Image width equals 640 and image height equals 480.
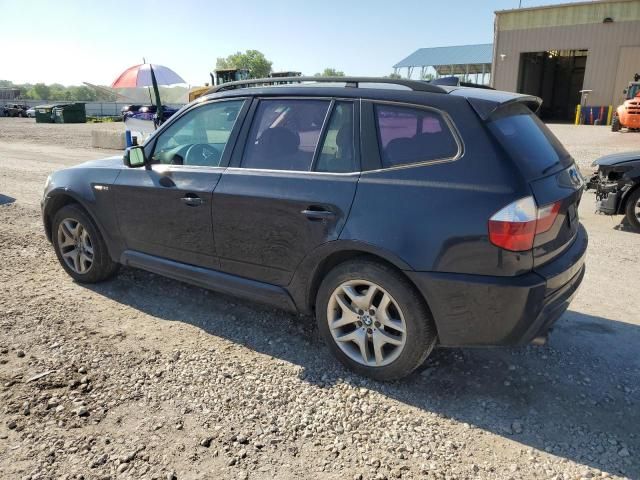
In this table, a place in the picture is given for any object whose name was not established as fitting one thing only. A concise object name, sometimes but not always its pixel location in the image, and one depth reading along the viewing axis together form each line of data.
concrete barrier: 17.45
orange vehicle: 19.64
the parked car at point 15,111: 50.23
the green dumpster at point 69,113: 38.25
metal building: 27.00
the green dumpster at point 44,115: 38.62
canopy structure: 46.50
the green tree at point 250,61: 114.00
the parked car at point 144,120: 15.99
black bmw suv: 2.67
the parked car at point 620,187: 6.34
